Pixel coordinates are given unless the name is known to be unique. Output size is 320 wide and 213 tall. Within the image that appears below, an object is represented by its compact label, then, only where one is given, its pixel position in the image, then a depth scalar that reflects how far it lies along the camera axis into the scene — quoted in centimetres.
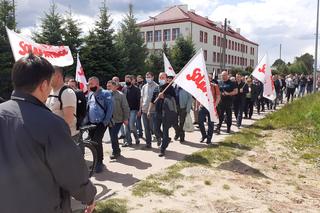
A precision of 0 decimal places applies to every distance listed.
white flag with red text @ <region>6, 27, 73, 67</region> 472
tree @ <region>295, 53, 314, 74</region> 7614
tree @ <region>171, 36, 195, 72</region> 2864
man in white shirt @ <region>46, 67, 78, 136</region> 357
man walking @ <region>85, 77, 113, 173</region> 505
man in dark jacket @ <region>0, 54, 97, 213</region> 154
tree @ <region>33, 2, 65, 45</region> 1959
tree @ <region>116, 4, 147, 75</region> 2400
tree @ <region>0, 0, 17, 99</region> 1619
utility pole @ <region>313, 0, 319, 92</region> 2299
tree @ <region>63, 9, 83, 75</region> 1989
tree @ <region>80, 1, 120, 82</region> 2035
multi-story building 4612
